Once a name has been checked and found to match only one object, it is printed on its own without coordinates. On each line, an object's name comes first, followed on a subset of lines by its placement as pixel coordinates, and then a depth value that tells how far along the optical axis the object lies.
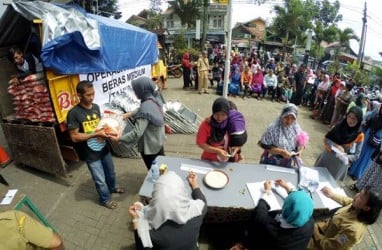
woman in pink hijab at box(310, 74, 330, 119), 8.89
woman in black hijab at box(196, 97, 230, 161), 2.94
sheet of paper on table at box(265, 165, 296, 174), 3.08
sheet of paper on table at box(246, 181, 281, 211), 2.46
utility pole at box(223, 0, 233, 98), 5.69
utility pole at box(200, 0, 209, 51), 20.41
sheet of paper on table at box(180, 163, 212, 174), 2.94
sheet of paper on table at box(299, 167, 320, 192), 2.79
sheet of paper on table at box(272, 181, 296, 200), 2.61
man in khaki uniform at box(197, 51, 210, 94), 10.09
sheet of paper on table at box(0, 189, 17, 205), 2.44
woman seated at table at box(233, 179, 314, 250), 1.92
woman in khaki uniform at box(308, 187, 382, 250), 2.06
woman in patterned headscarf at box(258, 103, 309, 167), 3.19
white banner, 5.08
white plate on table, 2.69
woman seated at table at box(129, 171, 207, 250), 1.71
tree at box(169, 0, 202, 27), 27.14
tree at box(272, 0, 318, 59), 23.66
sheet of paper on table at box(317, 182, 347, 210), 2.57
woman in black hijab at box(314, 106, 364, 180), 3.22
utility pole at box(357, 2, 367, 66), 20.44
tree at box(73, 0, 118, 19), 26.08
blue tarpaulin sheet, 3.73
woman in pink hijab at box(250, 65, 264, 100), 10.07
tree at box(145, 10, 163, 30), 31.83
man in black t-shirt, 2.92
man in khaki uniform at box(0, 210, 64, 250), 1.53
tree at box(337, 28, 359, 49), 26.23
